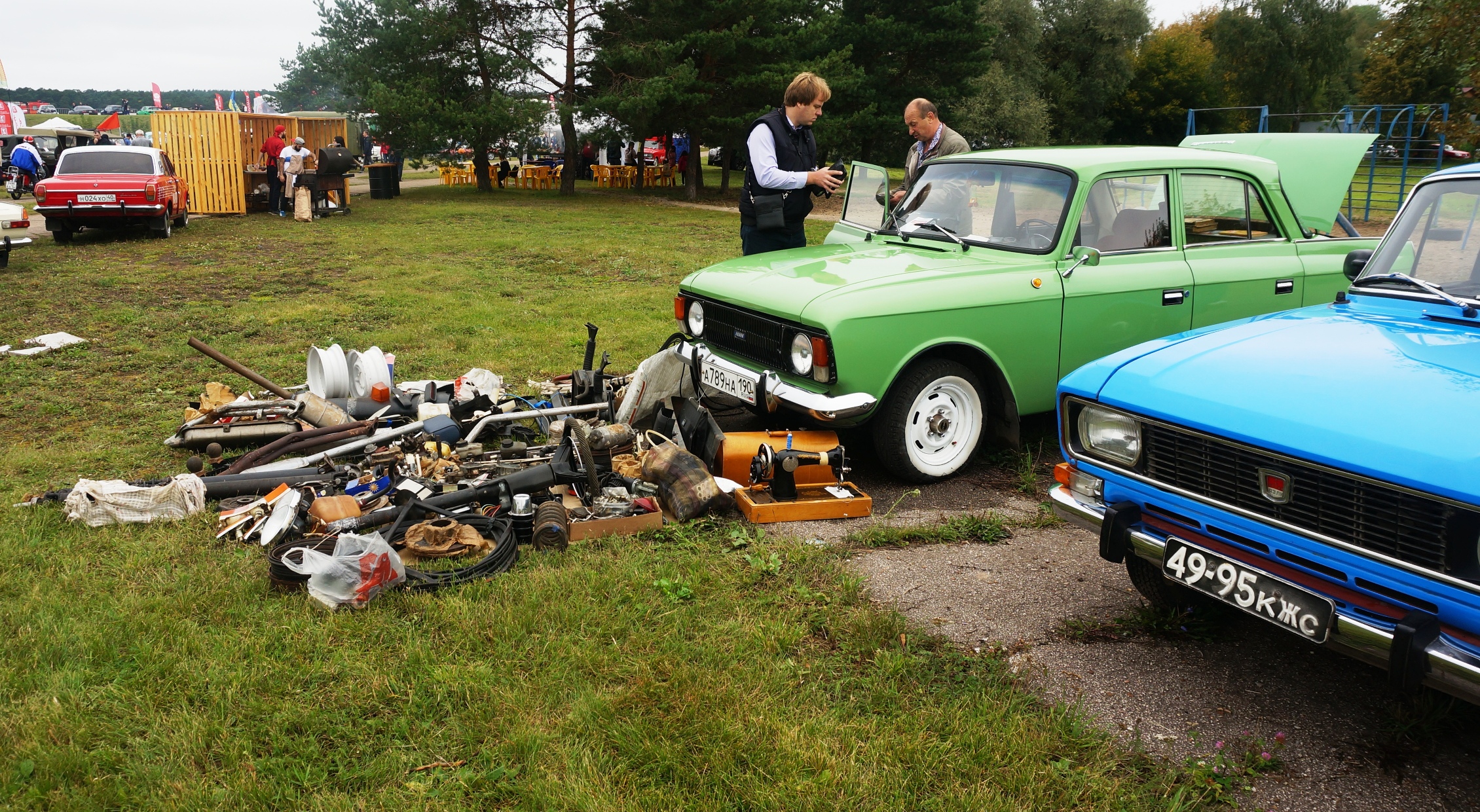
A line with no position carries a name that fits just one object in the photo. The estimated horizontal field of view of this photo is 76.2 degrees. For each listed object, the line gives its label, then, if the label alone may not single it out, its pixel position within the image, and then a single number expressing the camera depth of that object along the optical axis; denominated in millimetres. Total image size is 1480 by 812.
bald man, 7246
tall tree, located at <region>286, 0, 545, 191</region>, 24359
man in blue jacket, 25062
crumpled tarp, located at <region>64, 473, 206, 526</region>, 4488
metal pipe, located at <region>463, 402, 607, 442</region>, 5367
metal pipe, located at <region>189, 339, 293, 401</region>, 6098
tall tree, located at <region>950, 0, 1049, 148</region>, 34938
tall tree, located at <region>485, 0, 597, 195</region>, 26422
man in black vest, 6492
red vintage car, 15547
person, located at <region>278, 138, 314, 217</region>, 20391
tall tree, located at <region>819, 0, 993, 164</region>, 30156
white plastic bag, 3678
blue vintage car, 2432
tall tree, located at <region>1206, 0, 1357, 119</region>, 44875
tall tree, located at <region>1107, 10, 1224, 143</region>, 48188
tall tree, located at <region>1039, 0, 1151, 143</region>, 44156
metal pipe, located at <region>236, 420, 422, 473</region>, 5035
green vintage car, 4895
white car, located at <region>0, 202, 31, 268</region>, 12945
